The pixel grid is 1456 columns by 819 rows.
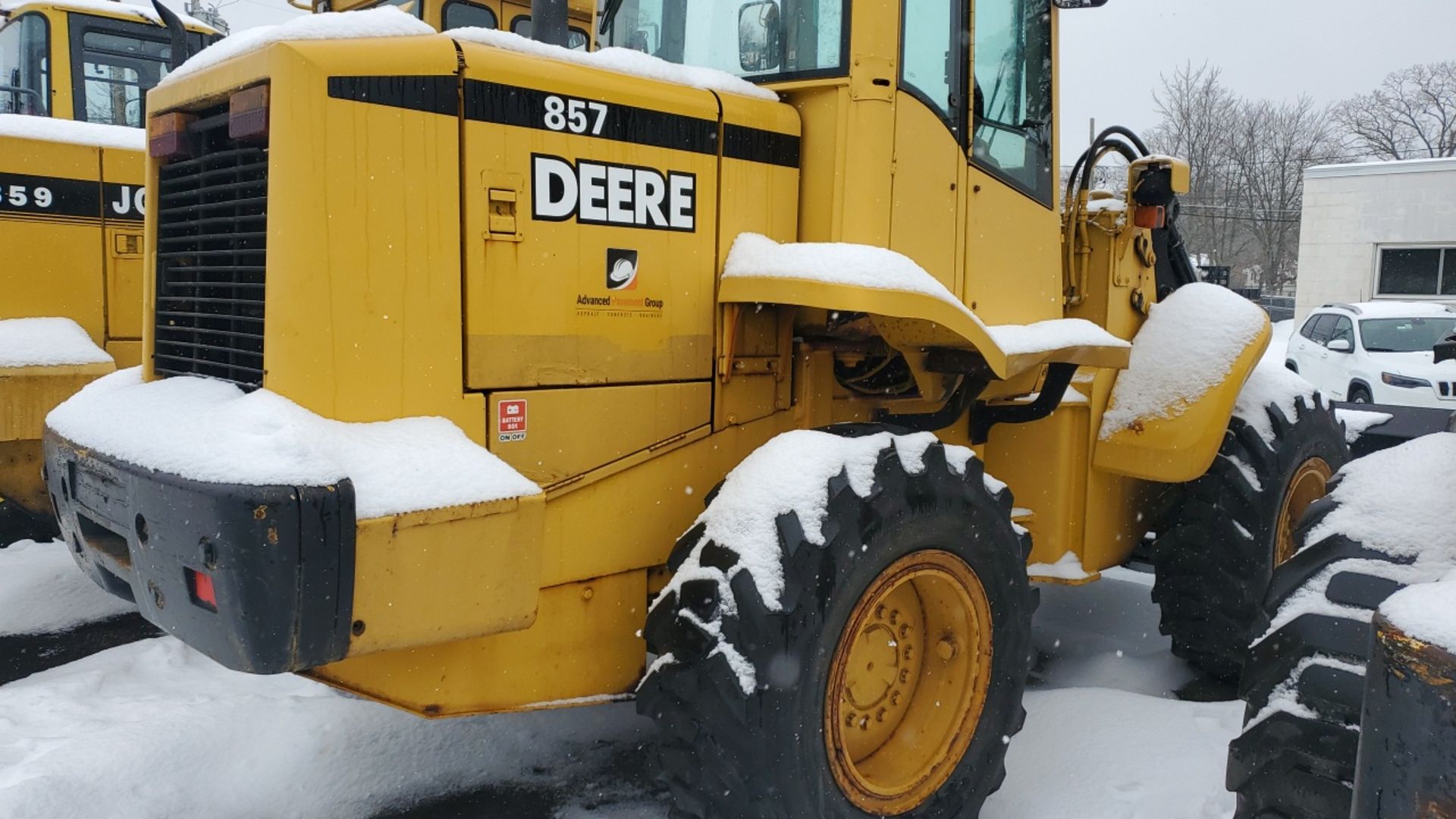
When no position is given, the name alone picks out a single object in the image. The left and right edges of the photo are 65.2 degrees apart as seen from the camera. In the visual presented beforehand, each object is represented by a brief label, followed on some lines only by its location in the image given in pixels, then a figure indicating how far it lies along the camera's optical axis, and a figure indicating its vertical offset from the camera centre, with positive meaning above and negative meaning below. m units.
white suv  13.76 -0.61
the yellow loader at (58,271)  5.47 +0.03
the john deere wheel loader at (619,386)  2.66 -0.28
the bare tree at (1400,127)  29.86 +5.54
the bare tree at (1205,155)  39.38 +5.22
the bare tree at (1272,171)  42.25 +5.01
